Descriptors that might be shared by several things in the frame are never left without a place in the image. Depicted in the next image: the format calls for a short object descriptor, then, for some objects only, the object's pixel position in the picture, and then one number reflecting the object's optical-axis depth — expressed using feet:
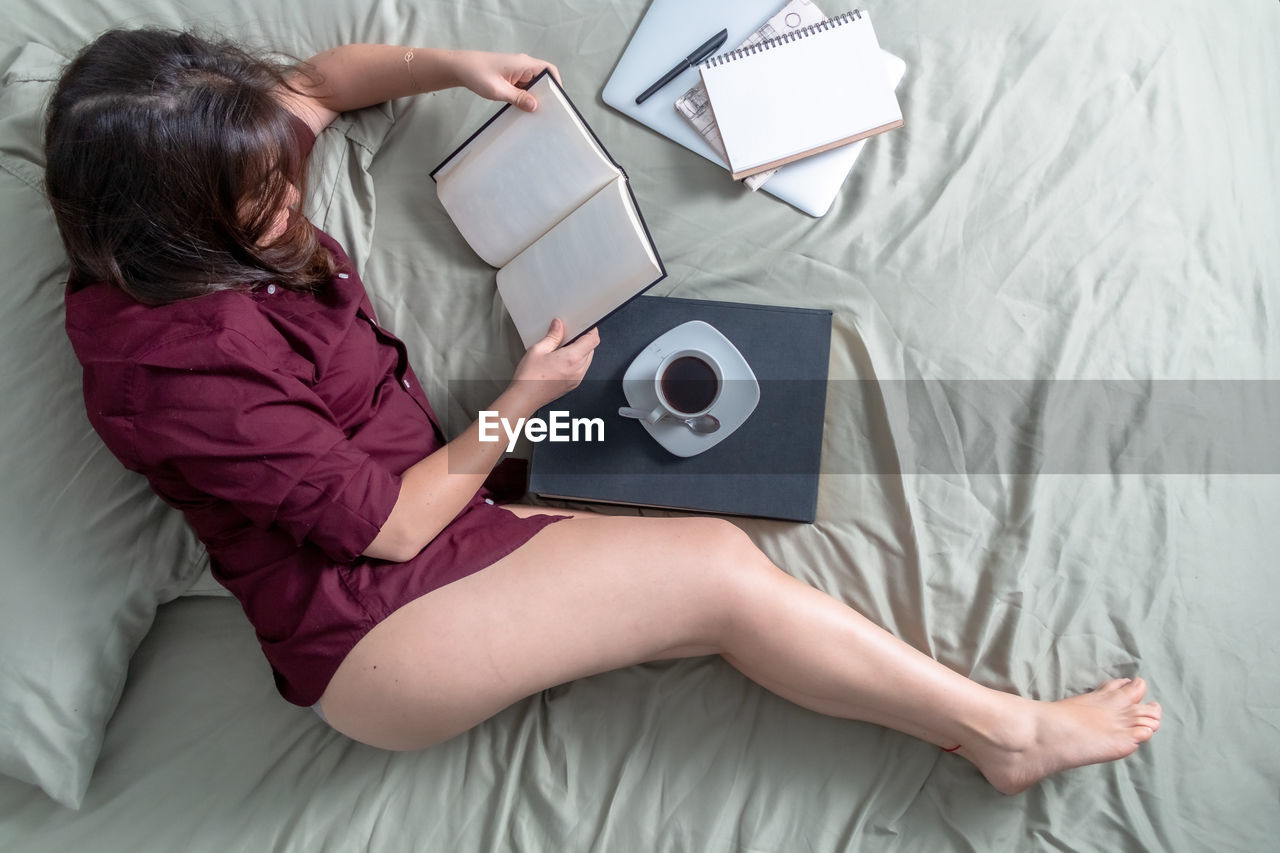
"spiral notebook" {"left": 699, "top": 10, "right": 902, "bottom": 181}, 3.21
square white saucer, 3.04
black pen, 3.34
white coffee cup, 2.99
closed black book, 3.06
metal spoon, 2.95
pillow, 2.79
